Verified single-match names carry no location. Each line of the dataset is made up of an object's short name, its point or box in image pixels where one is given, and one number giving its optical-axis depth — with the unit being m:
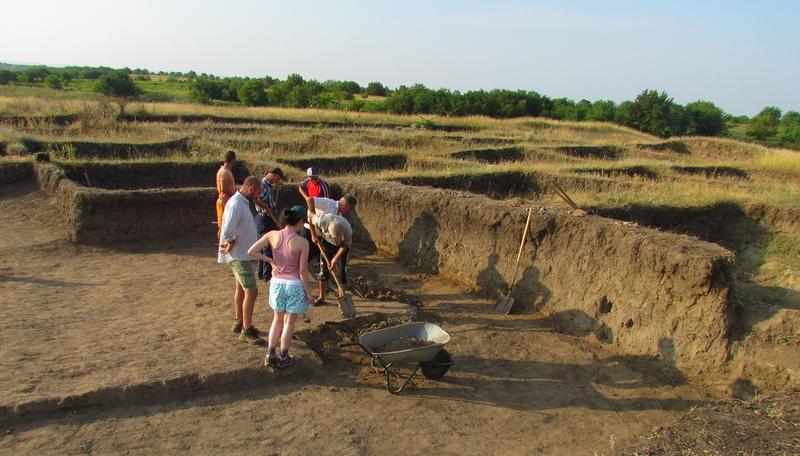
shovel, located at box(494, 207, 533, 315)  7.01
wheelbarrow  4.96
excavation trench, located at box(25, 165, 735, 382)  5.59
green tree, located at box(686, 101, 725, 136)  38.50
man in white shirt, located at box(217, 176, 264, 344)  5.45
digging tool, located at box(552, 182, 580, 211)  8.23
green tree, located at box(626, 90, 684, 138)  37.97
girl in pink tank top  4.99
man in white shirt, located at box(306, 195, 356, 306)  6.64
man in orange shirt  6.20
